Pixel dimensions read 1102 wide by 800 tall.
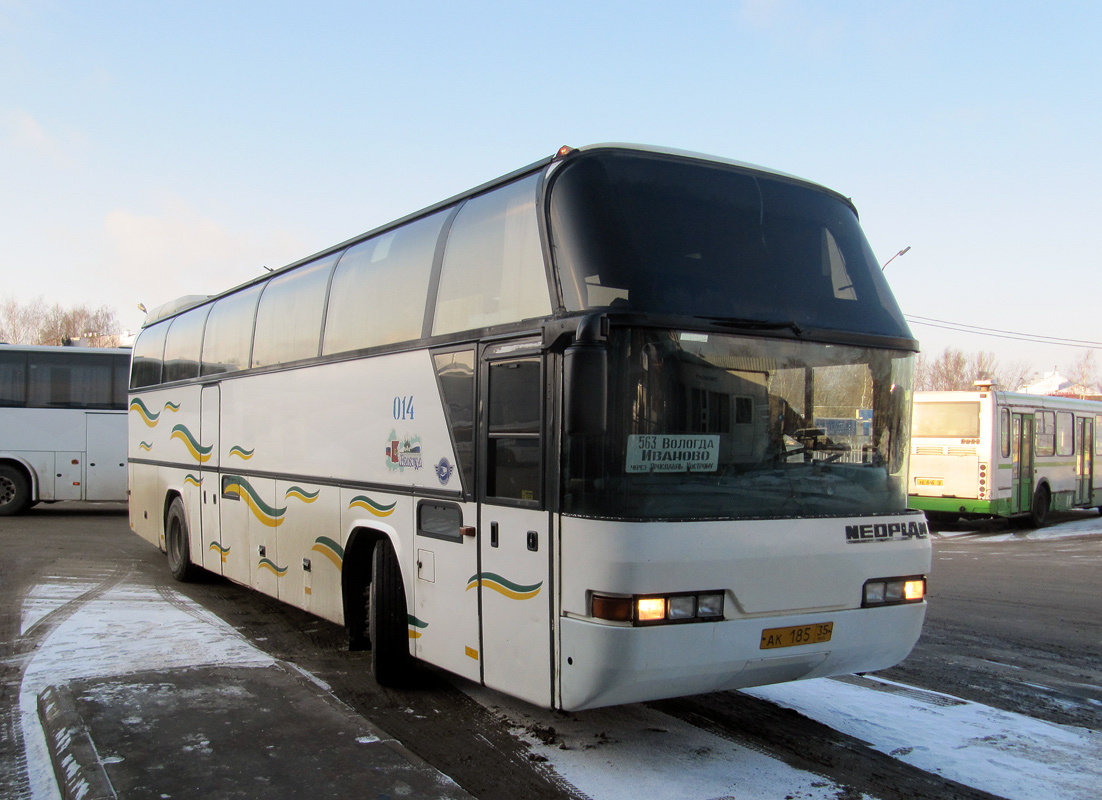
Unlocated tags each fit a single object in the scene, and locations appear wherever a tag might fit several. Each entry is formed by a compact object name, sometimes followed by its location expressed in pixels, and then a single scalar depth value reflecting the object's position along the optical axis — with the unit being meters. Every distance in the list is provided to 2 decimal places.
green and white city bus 18.91
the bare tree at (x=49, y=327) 66.69
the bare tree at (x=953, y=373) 88.88
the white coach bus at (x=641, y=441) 4.47
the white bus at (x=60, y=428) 19.23
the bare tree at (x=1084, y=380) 99.69
